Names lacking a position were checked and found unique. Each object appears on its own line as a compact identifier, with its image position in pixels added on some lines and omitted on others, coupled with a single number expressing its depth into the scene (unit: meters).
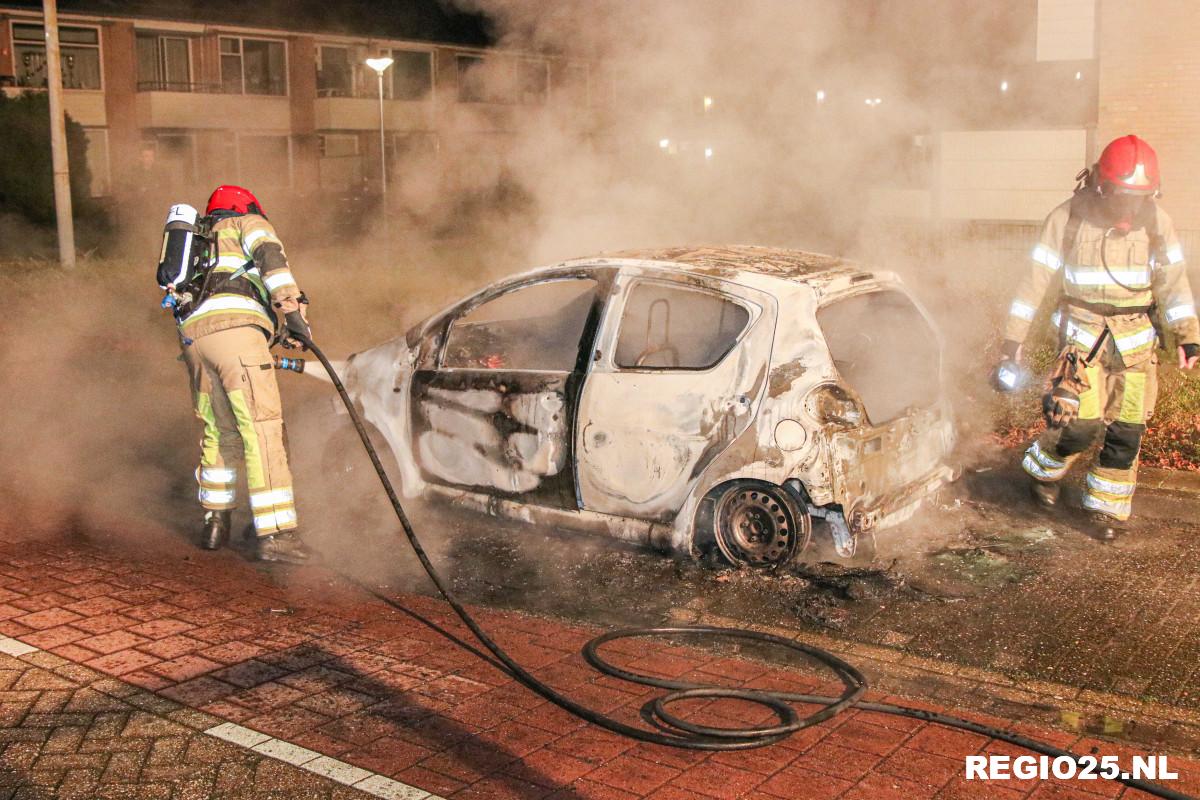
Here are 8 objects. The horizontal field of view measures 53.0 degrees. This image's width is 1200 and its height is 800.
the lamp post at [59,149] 15.24
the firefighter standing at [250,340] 5.87
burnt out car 5.36
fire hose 3.85
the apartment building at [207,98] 33.12
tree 25.66
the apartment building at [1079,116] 15.72
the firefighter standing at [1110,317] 5.94
